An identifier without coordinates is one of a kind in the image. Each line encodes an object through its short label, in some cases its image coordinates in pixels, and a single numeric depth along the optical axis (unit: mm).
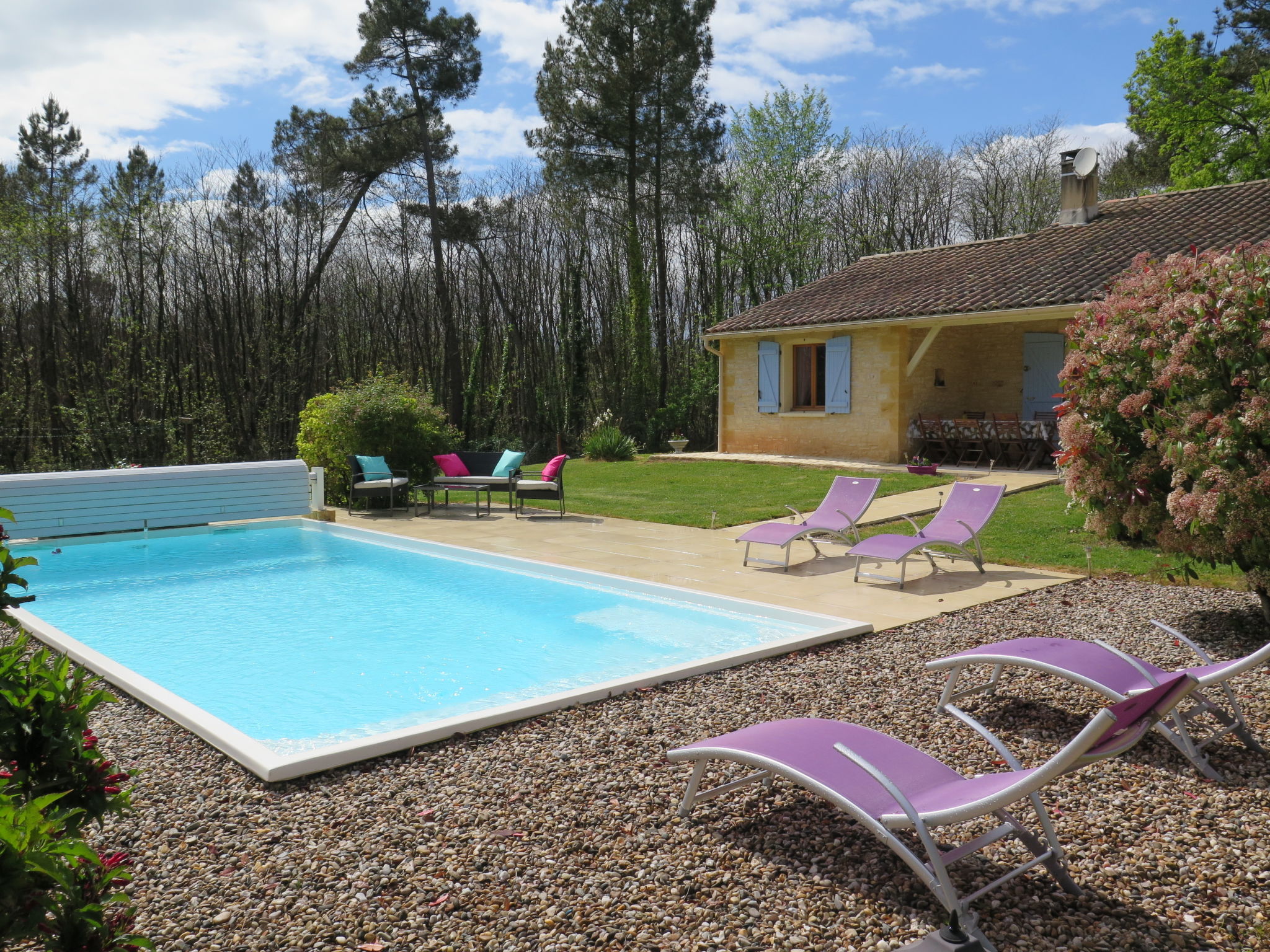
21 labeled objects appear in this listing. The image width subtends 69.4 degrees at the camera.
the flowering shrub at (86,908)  1417
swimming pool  4688
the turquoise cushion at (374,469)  11930
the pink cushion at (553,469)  11289
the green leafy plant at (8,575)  1749
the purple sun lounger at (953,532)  6898
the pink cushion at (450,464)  12180
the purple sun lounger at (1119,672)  3436
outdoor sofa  11711
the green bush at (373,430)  12305
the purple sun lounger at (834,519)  7629
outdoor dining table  13594
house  14359
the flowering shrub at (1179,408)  4609
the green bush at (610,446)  18234
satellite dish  16250
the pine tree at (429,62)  17828
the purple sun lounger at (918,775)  2336
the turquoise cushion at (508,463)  11969
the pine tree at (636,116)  19953
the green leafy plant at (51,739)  1748
